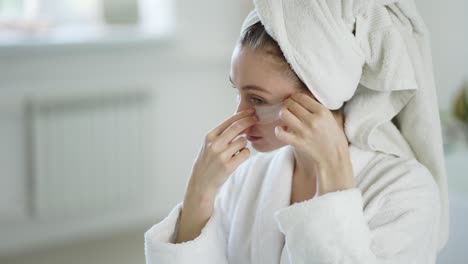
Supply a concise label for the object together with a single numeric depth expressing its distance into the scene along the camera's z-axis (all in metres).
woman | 1.57
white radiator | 3.57
